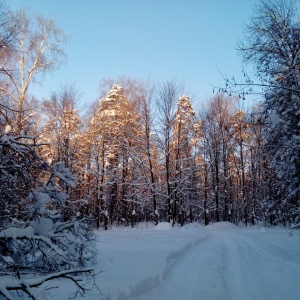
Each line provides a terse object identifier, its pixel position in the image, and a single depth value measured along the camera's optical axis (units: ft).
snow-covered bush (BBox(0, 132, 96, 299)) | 15.01
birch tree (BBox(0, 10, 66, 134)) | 52.65
